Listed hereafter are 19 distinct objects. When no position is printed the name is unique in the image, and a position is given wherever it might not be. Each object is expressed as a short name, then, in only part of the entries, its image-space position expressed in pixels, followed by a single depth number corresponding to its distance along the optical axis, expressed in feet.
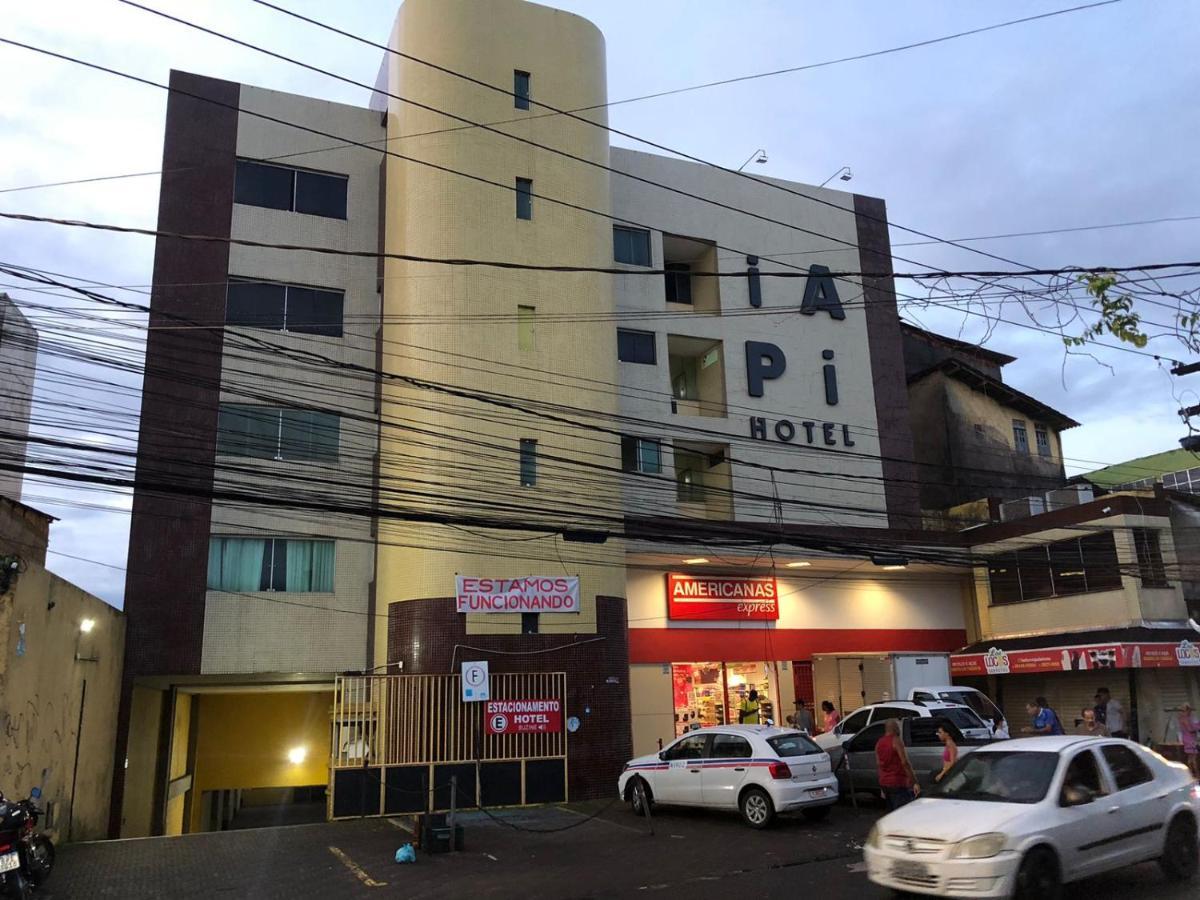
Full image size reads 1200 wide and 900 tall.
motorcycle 35.29
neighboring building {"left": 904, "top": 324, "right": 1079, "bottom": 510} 116.88
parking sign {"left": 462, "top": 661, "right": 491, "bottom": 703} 66.03
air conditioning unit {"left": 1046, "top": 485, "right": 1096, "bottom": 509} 93.61
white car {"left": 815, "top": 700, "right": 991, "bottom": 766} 57.93
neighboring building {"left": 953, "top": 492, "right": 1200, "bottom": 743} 82.84
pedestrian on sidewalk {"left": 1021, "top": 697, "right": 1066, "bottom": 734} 65.00
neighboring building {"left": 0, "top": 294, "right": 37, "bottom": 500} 87.36
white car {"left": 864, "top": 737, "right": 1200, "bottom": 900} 28.76
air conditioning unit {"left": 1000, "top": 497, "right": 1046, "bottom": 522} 96.22
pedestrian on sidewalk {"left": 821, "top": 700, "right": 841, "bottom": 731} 68.21
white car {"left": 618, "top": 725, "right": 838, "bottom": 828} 49.65
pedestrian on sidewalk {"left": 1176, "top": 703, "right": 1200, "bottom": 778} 63.77
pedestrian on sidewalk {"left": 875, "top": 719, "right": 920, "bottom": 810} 44.04
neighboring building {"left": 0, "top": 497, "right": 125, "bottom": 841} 46.83
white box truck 83.25
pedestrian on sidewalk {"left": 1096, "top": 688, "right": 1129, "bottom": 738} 68.18
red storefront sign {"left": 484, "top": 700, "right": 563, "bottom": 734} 67.10
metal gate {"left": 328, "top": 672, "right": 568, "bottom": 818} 62.54
